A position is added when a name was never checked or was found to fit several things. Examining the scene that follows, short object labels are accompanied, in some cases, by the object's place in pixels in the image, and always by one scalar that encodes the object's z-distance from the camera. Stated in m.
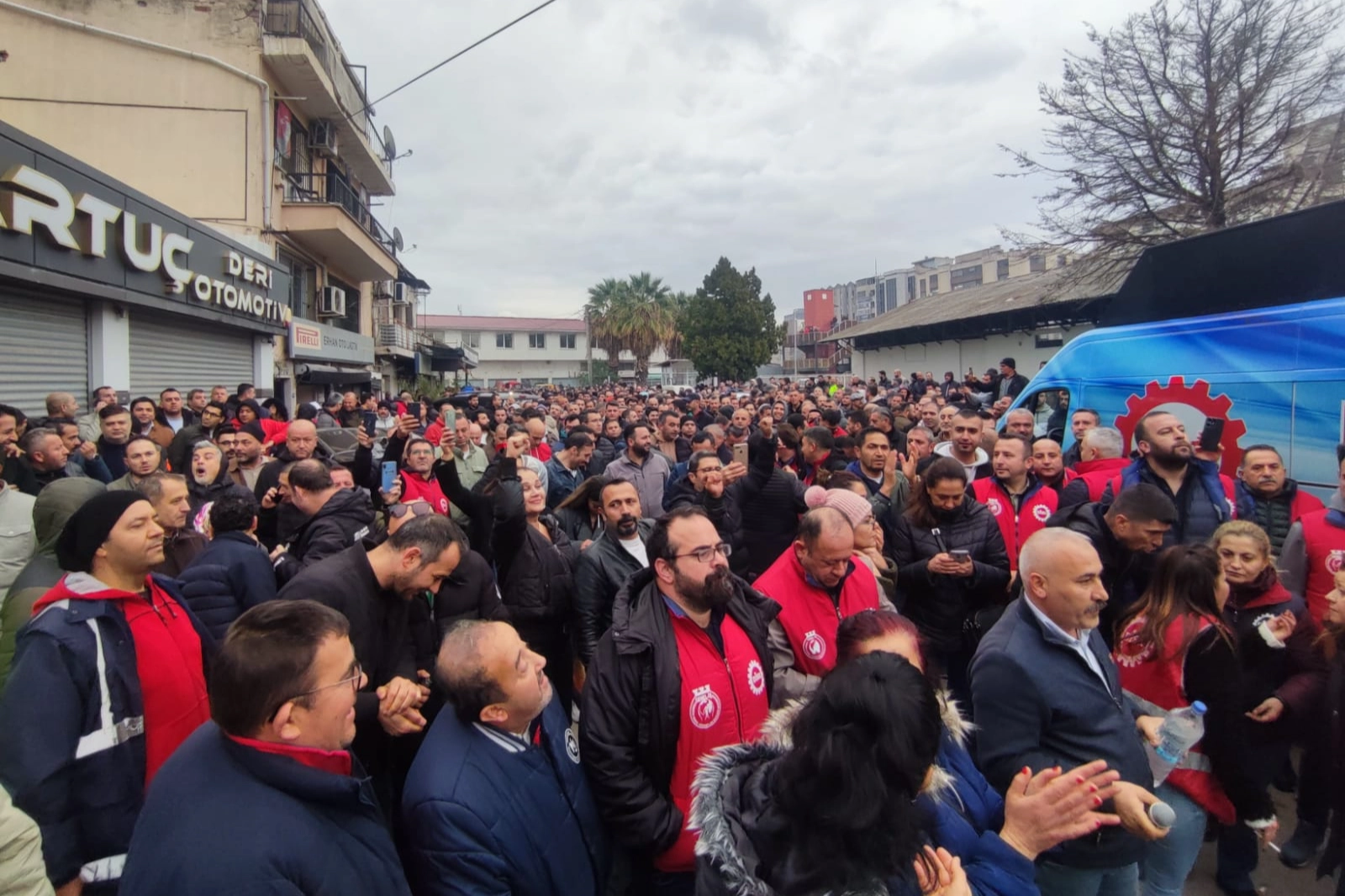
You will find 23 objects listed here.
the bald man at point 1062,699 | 2.34
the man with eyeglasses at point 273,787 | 1.48
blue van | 5.33
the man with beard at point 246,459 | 6.02
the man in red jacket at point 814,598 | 2.97
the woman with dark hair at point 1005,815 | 1.71
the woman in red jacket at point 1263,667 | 3.20
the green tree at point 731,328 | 50.16
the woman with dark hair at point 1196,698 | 2.78
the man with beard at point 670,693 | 2.36
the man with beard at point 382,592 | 2.73
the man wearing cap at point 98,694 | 2.06
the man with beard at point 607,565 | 3.89
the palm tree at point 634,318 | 55.84
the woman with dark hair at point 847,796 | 1.37
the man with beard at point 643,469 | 6.60
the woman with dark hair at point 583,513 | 5.04
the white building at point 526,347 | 67.00
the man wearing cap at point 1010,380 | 13.50
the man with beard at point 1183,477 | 4.28
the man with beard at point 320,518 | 3.70
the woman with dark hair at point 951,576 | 3.96
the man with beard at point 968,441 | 5.89
